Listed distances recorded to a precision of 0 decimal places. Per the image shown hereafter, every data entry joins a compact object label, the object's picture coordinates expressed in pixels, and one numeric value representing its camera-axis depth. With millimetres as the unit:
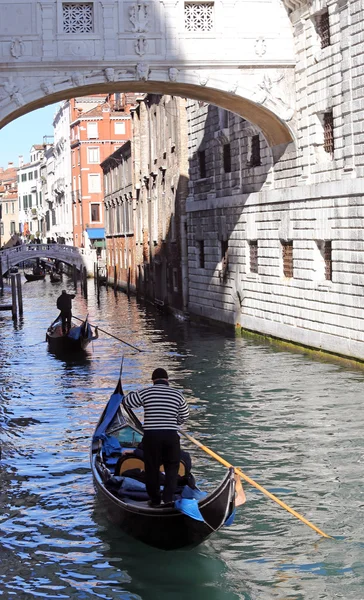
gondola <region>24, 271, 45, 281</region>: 56188
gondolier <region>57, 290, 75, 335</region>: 21733
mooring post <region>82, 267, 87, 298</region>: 42653
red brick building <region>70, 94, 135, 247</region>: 60781
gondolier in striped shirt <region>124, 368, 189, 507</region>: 7918
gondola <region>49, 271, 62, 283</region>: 54844
